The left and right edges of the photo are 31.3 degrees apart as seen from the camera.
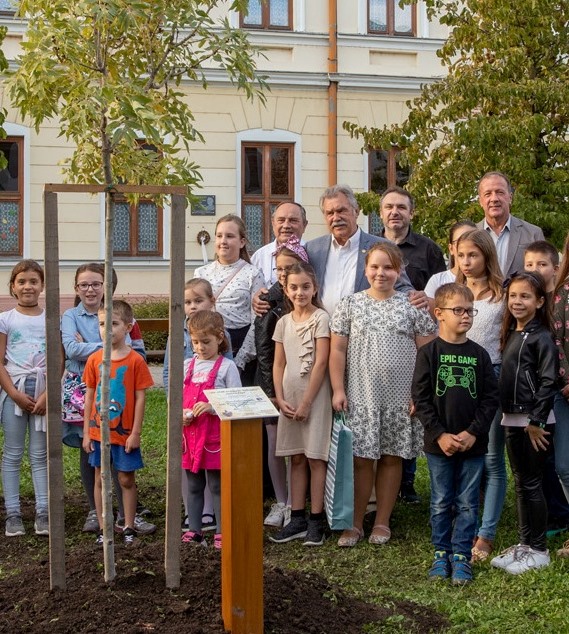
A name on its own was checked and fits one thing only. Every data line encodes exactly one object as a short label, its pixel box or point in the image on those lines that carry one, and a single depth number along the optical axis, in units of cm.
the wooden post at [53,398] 441
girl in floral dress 623
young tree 404
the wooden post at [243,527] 415
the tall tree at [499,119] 1119
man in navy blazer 658
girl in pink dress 613
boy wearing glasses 552
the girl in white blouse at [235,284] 692
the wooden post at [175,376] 439
